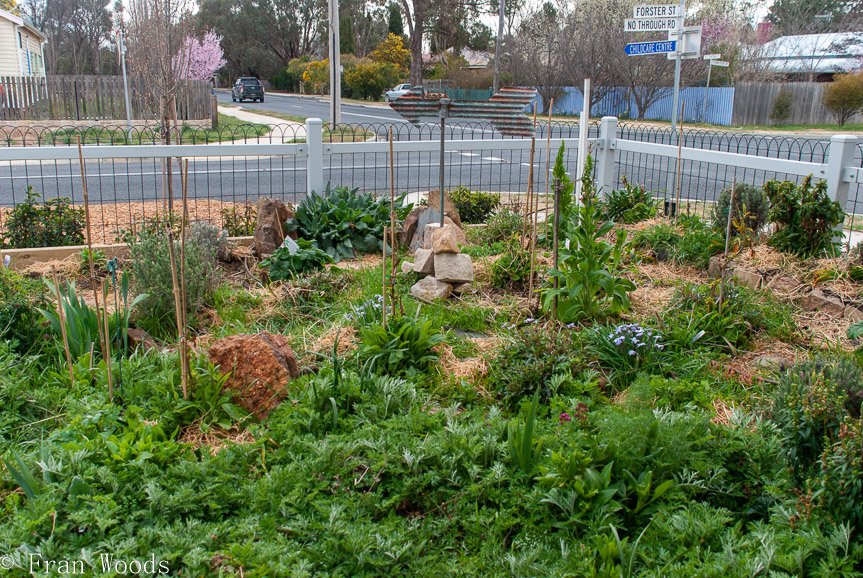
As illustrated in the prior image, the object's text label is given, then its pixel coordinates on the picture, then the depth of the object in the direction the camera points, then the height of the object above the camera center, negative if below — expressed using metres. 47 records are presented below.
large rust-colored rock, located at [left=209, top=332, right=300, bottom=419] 3.42 -1.23
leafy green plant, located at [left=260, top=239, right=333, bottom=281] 5.32 -1.06
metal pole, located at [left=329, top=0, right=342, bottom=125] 19.52 +1.87
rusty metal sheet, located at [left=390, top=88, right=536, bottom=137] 6.10 +0.20
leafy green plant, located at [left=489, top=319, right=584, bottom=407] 3.60 -1.25
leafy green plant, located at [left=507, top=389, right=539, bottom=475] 2.81 -1.31
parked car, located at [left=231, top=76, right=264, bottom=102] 42.31 +2.28
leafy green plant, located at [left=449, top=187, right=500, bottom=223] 7.76 -0.84
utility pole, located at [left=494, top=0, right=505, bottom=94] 35.81 +4.24
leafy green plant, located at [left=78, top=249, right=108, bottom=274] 5.55 -1.13
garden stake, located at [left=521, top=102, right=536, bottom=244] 5.16 -0.64
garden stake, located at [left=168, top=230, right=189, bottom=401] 3.20 -0.92
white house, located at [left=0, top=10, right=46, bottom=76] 28.16 +3.29
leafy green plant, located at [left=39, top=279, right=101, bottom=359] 3.81 -1.13
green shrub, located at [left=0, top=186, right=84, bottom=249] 6.14 -0.94
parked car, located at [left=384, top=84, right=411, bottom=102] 40.66 +2.53
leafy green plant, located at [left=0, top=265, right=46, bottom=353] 4.02 -1.17
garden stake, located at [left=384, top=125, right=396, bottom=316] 4.07 -0.77
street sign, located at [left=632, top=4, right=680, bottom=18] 10.37 +1.90
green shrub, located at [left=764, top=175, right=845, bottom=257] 5.49 -0.65
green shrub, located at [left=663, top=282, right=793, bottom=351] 4.15 -1.15
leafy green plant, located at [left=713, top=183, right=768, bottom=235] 6.16 -0.63
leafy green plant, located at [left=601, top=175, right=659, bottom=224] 7.42 -0.74
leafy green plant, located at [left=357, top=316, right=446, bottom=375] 3.81 -1.23
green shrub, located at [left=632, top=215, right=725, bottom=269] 5.84 -0.94
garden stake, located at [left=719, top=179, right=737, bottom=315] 4.26 -0.91
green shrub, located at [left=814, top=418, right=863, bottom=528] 2.22 -1.12
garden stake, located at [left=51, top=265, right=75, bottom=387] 3.44 -1.09
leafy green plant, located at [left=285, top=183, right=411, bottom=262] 6.33 -0.88
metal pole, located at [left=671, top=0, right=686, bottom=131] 10.38 +1.41
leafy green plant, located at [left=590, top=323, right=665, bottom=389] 3.78 -1.23
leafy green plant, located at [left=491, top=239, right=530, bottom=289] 5.24 -1.06
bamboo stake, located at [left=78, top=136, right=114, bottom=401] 3.21 -1.14
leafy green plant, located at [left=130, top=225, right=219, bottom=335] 4.42 -1.01
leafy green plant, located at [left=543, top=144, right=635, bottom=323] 4.29 -0.89
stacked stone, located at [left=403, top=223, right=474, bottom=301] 5.09 -1.05
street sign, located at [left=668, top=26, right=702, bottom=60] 10.35 +1.45
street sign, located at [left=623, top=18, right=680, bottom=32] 10.33 +1.68
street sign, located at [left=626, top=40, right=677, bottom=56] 10.38 +1.34
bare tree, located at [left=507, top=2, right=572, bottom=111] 34.59 +4.04
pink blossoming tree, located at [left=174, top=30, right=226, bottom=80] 24.60 +2.64
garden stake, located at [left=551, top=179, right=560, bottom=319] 4.12 -0.50
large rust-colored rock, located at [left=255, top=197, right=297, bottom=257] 6.05 -0.89
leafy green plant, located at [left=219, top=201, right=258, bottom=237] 6.74 -0.95
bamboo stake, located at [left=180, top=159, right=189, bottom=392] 3.16 -0.97
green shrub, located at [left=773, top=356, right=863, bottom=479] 2.50 -1.02
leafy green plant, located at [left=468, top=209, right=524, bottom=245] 6.59 -0.93
